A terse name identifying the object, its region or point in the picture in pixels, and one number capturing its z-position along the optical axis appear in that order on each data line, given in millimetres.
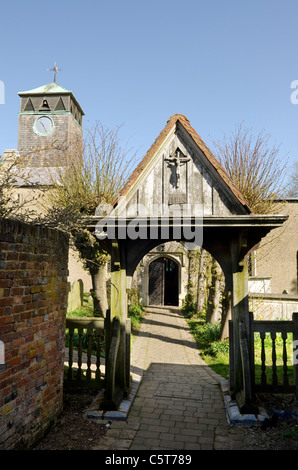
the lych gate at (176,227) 5152
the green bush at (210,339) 9805
